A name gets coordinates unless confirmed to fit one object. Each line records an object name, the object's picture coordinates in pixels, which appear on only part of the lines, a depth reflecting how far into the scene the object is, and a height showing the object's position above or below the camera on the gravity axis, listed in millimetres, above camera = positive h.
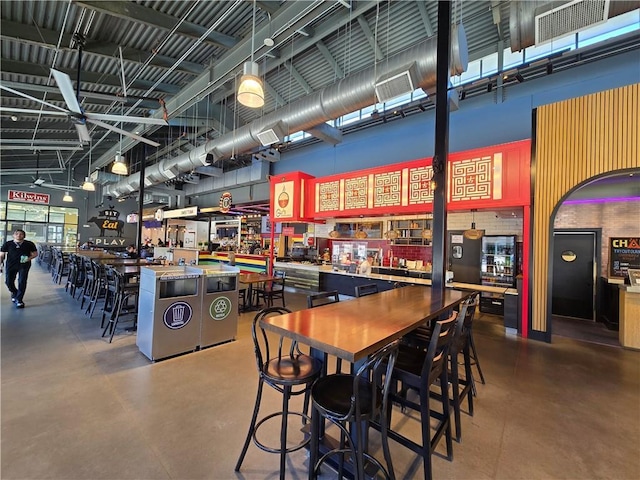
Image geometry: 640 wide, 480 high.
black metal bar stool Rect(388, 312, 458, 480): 1634 -858
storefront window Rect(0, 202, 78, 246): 14406 +814
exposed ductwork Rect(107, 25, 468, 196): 3574 +2490
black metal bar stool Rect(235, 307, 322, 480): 1628 -821
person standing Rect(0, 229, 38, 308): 5555 -563
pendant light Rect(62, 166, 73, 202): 11758 +3001
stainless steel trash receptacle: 3275 -906
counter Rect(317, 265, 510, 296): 5525 -801
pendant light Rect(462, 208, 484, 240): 5859 +346
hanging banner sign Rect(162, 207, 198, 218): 12117 +1325
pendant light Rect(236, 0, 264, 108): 3213 +1868
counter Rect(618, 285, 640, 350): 4121 -1024
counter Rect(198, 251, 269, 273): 9898 -724
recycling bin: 3701 -901
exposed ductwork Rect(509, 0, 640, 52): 2707 +2491
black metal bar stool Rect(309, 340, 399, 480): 1342 -858
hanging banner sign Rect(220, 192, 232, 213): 10562 +1579
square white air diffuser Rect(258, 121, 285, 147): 5441 +2229
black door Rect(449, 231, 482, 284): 7016 -230
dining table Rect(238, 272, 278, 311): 5180 -728
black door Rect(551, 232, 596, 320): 6020 -524
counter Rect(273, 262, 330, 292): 7898 -956
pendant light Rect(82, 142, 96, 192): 9078 +1760
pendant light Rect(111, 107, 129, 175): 6805 +1858
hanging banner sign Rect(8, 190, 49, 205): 14031 +2120
